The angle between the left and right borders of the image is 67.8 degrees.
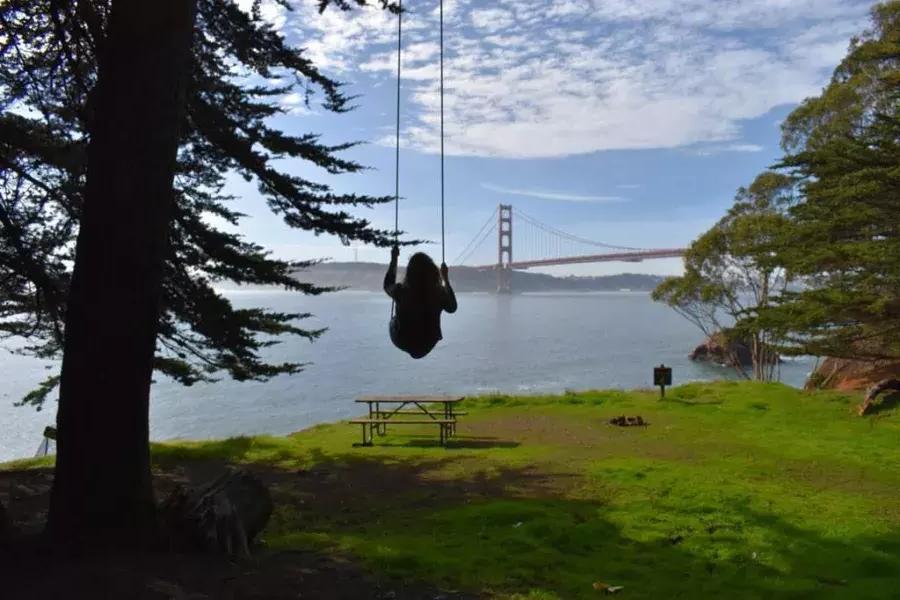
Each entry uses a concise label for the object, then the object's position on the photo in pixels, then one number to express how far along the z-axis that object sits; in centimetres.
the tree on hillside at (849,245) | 1099
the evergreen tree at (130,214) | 365
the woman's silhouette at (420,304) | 491
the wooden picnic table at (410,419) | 1079
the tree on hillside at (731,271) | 2153
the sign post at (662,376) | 1395
